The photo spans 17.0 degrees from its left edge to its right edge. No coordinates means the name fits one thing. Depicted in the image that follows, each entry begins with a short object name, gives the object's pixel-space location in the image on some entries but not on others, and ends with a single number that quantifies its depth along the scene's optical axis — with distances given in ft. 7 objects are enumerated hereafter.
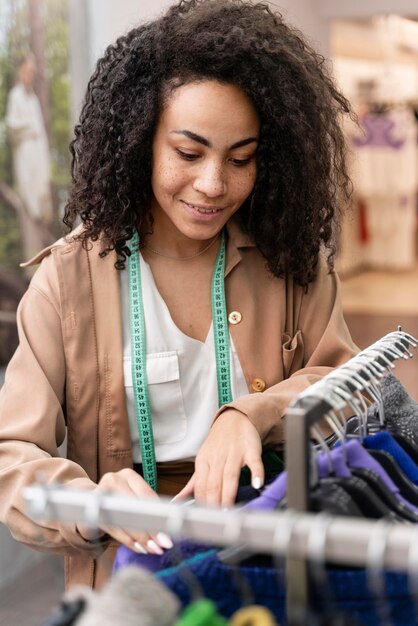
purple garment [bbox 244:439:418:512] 4.38
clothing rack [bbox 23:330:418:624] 3.63
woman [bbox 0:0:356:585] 5.26
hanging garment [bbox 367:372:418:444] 4.94
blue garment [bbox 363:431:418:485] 4.78
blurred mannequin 10.24
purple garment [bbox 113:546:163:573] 4.55
